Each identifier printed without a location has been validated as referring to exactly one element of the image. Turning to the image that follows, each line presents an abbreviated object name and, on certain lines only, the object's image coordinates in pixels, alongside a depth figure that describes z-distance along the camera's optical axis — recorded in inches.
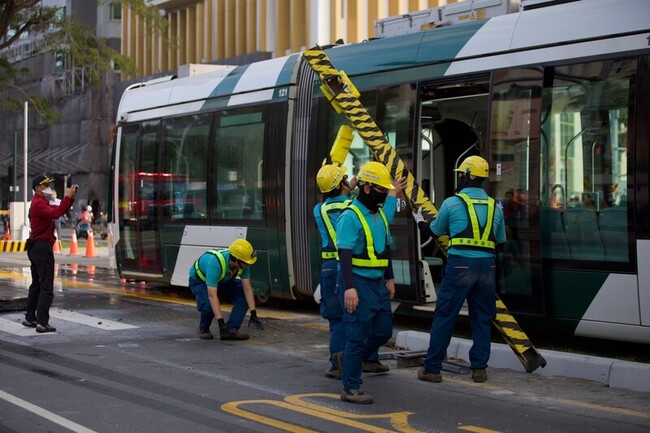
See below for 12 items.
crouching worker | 435.8
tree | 753.0
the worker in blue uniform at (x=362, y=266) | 308.0
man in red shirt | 455.8
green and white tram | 379.9
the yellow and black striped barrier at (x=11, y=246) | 1278.3
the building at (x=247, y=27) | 1700.3
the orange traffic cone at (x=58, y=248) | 1276.8
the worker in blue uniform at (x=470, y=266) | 339.3
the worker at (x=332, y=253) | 350.6
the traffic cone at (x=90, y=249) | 1182.5
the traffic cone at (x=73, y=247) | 1246.0
